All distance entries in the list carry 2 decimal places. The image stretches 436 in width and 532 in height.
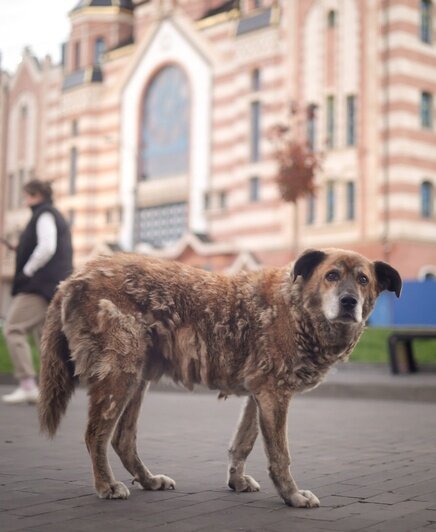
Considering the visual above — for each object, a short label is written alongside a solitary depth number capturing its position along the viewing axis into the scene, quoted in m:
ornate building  40.75
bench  16.77
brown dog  4.88
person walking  10.58
